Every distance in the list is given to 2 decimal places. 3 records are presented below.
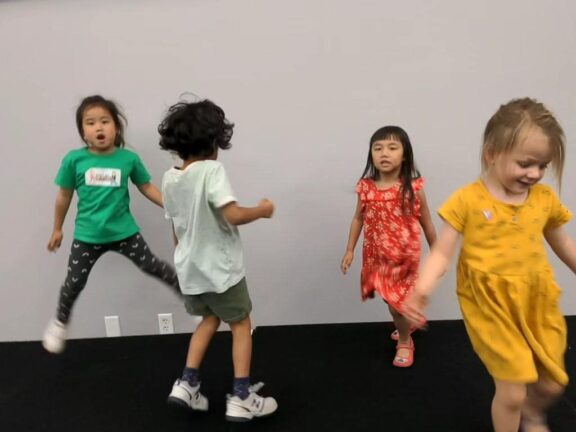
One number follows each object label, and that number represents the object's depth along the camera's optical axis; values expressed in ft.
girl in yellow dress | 4.40
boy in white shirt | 5.06
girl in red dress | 6.25
